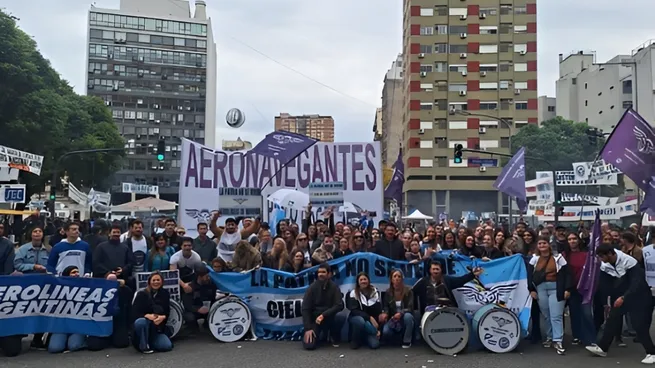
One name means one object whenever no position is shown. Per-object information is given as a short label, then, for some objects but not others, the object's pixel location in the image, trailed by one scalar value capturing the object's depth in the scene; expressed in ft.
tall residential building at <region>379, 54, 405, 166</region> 304.09
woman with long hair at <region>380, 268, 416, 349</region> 30.12
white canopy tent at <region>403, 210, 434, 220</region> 125.55
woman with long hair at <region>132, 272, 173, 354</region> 28.84
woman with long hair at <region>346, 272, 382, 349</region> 29.81
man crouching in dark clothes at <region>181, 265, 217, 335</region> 32.42
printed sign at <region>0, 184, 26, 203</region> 72.02
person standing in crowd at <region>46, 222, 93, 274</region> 31.04
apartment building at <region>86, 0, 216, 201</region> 312.29
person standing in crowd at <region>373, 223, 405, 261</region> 35.22
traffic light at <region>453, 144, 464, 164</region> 98.94
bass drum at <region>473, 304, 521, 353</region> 29.17
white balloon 217.97
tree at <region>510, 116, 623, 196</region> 197.77
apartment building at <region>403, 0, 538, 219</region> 214.90
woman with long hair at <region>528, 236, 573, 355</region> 29.58
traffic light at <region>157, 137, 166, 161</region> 94.89
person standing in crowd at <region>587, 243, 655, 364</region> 27.68
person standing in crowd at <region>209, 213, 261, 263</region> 37.31
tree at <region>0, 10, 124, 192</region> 105.81
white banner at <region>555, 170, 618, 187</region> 87.81
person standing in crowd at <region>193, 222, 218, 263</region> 36.01
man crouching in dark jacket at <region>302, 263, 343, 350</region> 30.25
